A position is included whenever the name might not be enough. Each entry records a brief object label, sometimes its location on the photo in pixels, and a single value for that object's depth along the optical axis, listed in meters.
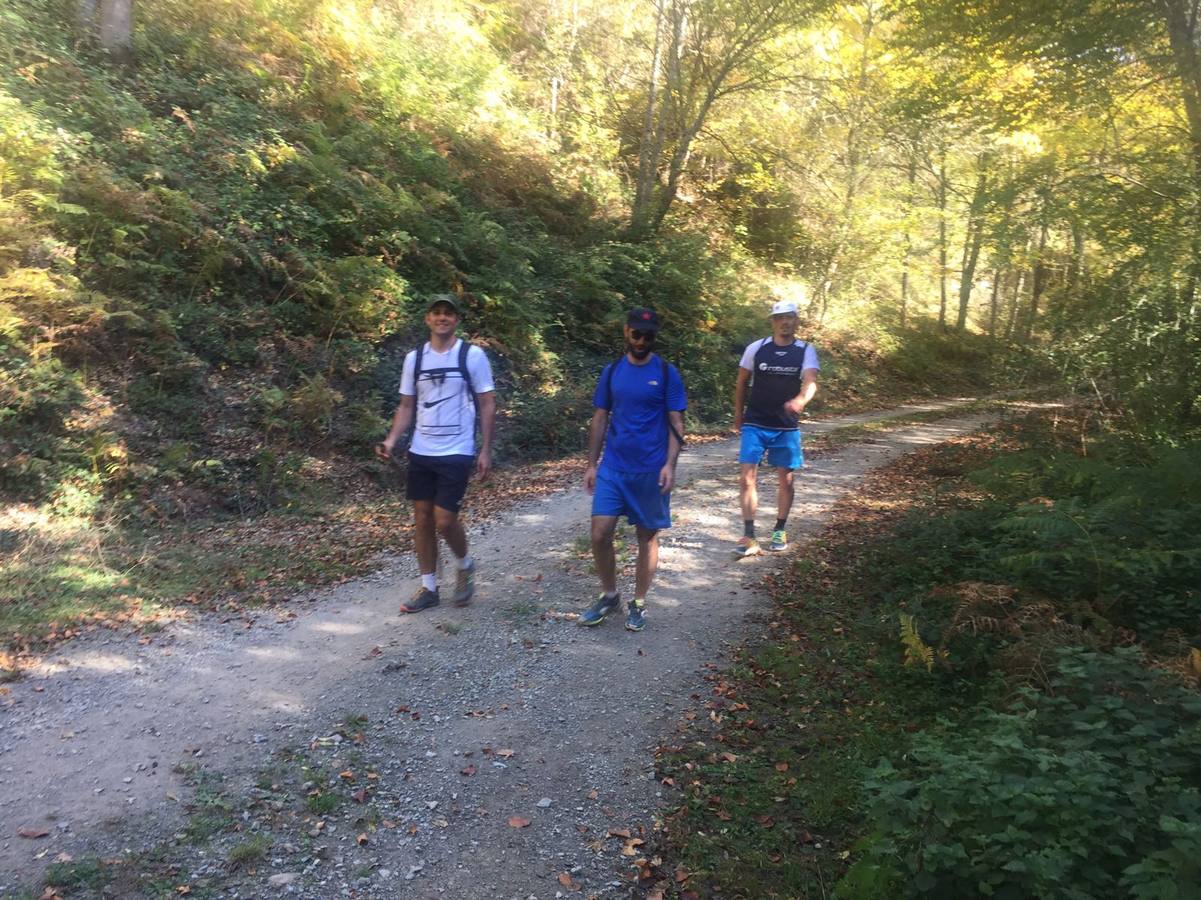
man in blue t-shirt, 5.59
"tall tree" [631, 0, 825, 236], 17.67
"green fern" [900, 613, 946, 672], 4.93
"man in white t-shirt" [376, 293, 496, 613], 5.87
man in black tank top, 7.21
